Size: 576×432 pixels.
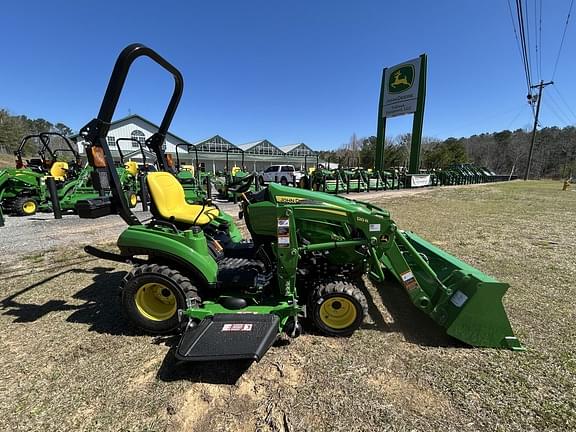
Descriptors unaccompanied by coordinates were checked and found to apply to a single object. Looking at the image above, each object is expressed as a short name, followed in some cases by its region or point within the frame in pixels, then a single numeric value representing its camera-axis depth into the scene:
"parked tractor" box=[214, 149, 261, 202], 13.42
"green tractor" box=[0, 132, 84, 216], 9.17
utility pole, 33.99
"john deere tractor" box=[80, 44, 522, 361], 2.44
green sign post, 21.73
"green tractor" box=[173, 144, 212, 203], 10.34
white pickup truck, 22.56
